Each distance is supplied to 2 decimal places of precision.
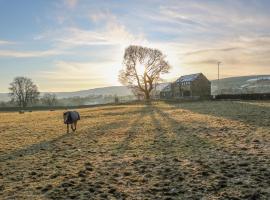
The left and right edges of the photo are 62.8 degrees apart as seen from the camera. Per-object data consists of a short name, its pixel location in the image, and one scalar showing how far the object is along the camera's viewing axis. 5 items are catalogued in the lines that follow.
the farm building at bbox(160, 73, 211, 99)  81.54
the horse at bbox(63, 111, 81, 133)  17.91
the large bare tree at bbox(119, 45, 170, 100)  63.80
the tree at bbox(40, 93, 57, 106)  95.36
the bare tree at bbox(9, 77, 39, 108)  84.88
